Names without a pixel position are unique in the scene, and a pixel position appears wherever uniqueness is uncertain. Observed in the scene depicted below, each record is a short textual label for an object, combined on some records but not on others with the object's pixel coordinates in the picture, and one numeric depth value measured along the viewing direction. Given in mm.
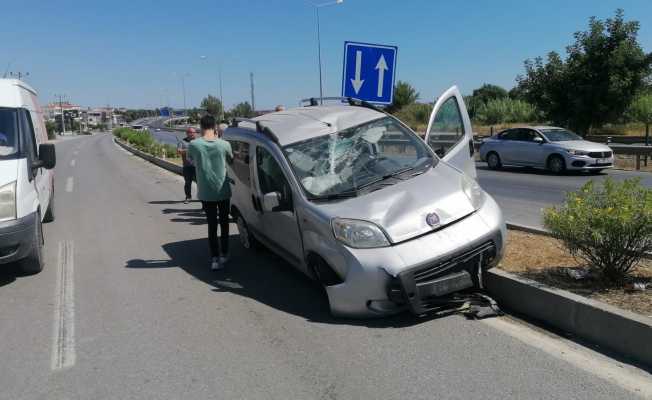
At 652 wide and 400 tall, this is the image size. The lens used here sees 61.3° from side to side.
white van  5957
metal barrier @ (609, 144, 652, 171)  17016
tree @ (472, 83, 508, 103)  94125
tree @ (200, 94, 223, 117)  78875
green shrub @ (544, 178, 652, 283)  4293
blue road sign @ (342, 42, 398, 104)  8281
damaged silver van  4484
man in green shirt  6383
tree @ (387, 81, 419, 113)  55094
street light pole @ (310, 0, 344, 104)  21094
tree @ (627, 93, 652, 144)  26750
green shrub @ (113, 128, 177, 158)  27736
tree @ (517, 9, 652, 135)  20078
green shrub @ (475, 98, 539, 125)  44219
